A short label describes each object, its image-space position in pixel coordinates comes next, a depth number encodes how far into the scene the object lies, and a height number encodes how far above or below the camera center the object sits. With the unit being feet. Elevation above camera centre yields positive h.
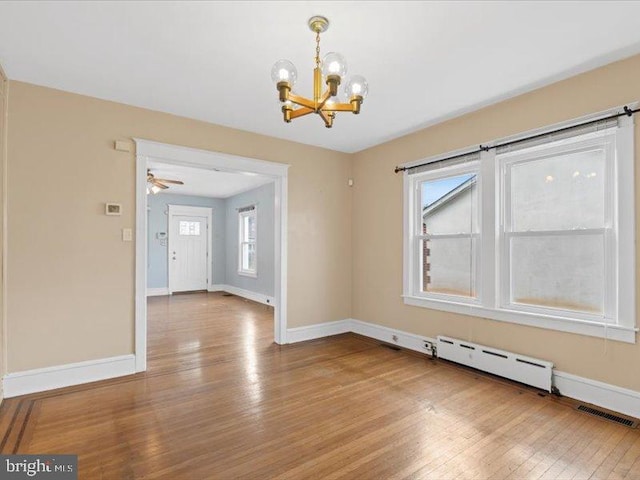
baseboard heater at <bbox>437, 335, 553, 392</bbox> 9.70 -3.85
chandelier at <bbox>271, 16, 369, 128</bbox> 6.09 +3.08
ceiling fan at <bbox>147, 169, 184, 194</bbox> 18.69 +3.44
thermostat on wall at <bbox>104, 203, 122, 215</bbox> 10.74 +1.14
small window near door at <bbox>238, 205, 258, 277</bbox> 26.53 +0.19
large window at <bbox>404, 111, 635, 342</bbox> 8.60 +0.33
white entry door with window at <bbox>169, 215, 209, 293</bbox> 28.91 -0.84
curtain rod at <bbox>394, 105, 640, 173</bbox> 8.35 +3.26
